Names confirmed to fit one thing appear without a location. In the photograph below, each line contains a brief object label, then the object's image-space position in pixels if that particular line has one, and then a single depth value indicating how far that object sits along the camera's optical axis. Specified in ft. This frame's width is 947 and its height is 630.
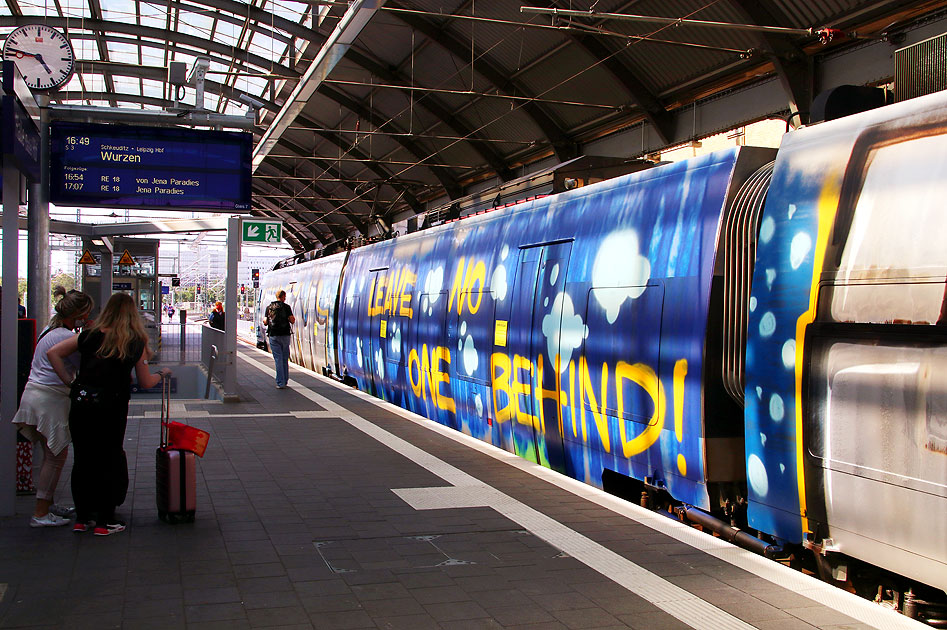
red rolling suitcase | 19.94
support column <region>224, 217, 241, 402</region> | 44.78
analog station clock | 34.27
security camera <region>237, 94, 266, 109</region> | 37.11
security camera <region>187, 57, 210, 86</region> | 36.24
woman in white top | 19.06
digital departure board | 28.60
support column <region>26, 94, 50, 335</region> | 24.50
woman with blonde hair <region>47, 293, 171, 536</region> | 18.60
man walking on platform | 51.57
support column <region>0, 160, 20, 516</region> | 20.03
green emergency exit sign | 46.44
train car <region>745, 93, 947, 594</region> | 13.85
